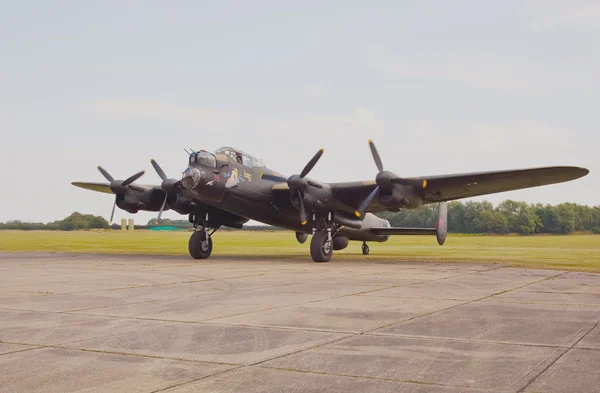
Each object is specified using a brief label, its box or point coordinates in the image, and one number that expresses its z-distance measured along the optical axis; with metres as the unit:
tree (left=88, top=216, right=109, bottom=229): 126.03
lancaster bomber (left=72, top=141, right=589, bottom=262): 24.05
